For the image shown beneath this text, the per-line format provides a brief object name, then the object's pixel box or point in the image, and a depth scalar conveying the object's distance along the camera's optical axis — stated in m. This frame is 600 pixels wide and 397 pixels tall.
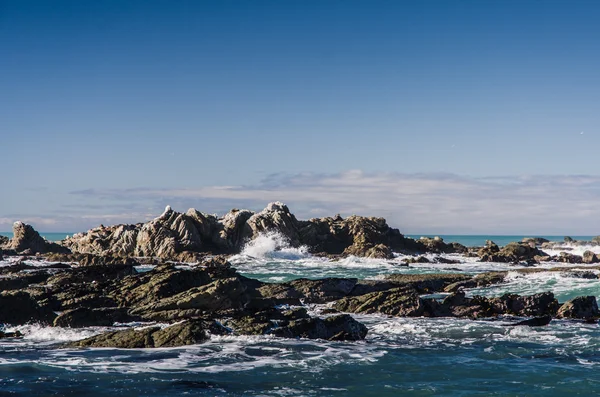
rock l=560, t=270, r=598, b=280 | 46.09
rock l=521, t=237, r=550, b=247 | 122.08
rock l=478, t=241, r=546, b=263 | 68.06
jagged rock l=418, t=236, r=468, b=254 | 82.93
